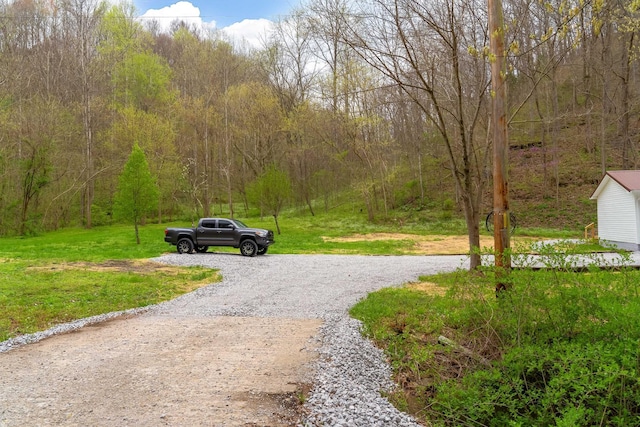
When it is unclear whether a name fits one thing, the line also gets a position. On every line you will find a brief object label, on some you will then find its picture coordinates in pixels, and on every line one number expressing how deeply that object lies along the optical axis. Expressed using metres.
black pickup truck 18.59
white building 18.61
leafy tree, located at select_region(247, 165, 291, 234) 27.81
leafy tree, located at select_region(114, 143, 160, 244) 22.92
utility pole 6.84
